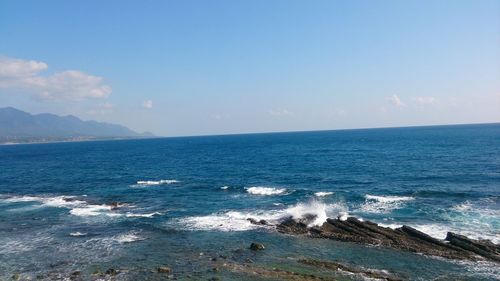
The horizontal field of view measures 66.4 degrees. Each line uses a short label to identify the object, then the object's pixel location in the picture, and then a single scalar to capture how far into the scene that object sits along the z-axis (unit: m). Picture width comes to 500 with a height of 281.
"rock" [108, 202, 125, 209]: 60.35
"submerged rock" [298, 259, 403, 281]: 30.13
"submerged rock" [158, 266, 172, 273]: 32.16
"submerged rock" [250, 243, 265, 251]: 37.50
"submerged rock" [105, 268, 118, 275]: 32.03
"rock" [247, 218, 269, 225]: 46.88
